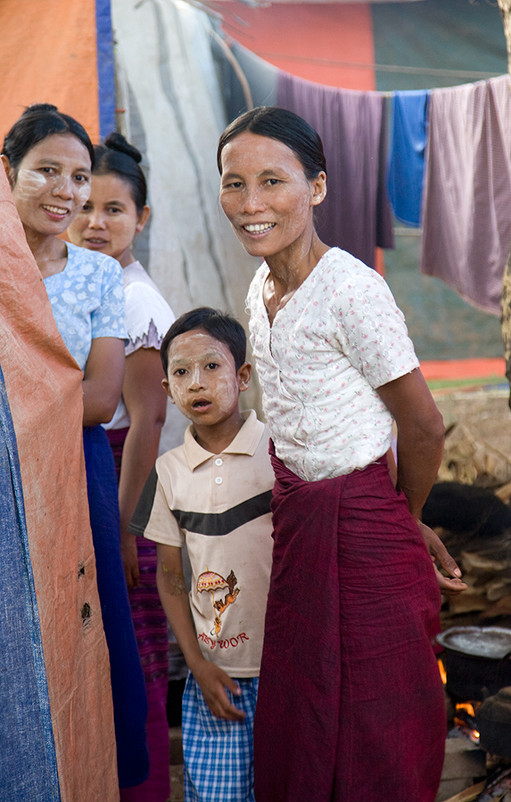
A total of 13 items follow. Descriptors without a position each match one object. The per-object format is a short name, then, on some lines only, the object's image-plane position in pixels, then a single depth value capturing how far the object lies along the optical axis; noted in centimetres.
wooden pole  294
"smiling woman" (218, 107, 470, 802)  168
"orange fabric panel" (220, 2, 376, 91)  587
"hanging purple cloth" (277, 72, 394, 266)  464
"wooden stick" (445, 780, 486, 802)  277
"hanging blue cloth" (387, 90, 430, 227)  487
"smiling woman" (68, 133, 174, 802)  261
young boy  204
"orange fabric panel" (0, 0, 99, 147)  362
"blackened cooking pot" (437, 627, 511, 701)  316
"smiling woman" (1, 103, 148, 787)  212
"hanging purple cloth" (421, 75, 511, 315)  484
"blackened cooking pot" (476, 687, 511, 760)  263
